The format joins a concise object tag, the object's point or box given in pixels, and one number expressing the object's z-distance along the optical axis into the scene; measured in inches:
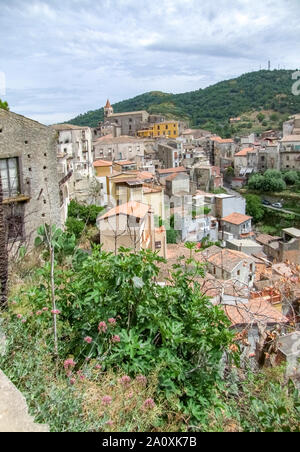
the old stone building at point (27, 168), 446.0
